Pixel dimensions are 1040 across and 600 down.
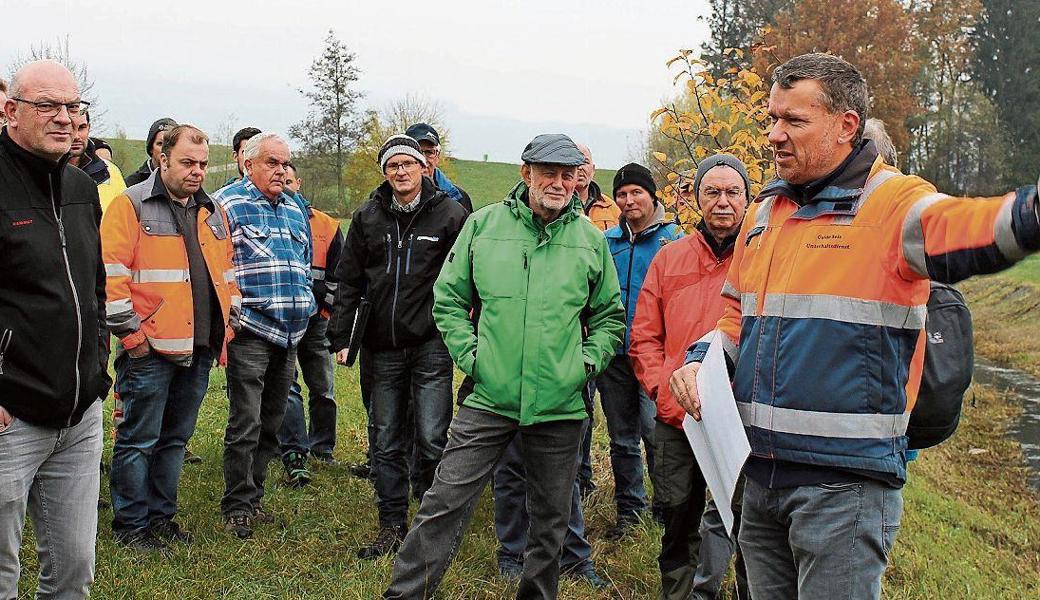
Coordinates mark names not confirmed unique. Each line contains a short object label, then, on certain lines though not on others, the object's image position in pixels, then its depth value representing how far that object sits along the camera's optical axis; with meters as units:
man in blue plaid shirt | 5.70
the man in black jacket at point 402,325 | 5.31
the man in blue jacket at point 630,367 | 5.88
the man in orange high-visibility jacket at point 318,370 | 6.96
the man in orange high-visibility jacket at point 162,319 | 5.10
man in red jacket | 4.69
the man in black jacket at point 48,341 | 3.25
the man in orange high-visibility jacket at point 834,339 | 2.67
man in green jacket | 4.29
